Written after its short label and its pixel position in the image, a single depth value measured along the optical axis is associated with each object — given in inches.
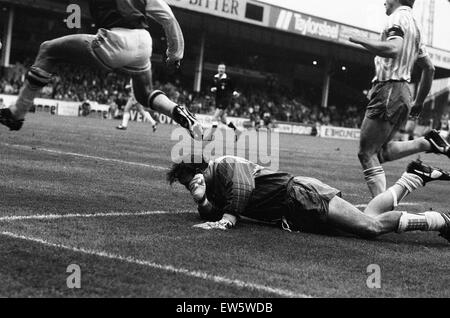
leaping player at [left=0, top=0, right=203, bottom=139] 259.9
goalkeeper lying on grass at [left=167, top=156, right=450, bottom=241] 226.5
